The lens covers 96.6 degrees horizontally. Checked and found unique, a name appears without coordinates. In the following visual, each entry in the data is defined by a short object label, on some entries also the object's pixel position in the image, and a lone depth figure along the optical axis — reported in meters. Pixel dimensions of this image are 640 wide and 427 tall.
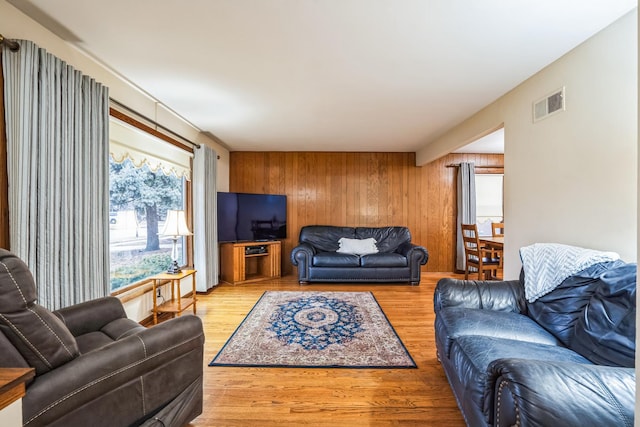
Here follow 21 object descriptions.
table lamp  3.07
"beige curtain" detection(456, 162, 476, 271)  5.63
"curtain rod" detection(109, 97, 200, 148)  2.53
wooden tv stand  4.84
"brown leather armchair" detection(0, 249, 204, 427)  1.03
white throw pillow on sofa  5.16
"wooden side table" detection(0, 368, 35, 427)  0.86
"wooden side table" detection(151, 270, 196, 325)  3.01
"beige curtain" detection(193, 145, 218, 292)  4.20
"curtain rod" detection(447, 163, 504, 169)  5.79
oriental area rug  2.30
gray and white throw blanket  1.76
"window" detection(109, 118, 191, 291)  2.76
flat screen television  4.88
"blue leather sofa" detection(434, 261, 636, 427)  0.94
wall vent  2.26
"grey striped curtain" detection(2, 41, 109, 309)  1.67
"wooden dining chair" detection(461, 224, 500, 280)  4.43
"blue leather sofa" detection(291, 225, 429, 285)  4.77
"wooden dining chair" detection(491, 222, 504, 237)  5.16
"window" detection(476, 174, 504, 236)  5.97
